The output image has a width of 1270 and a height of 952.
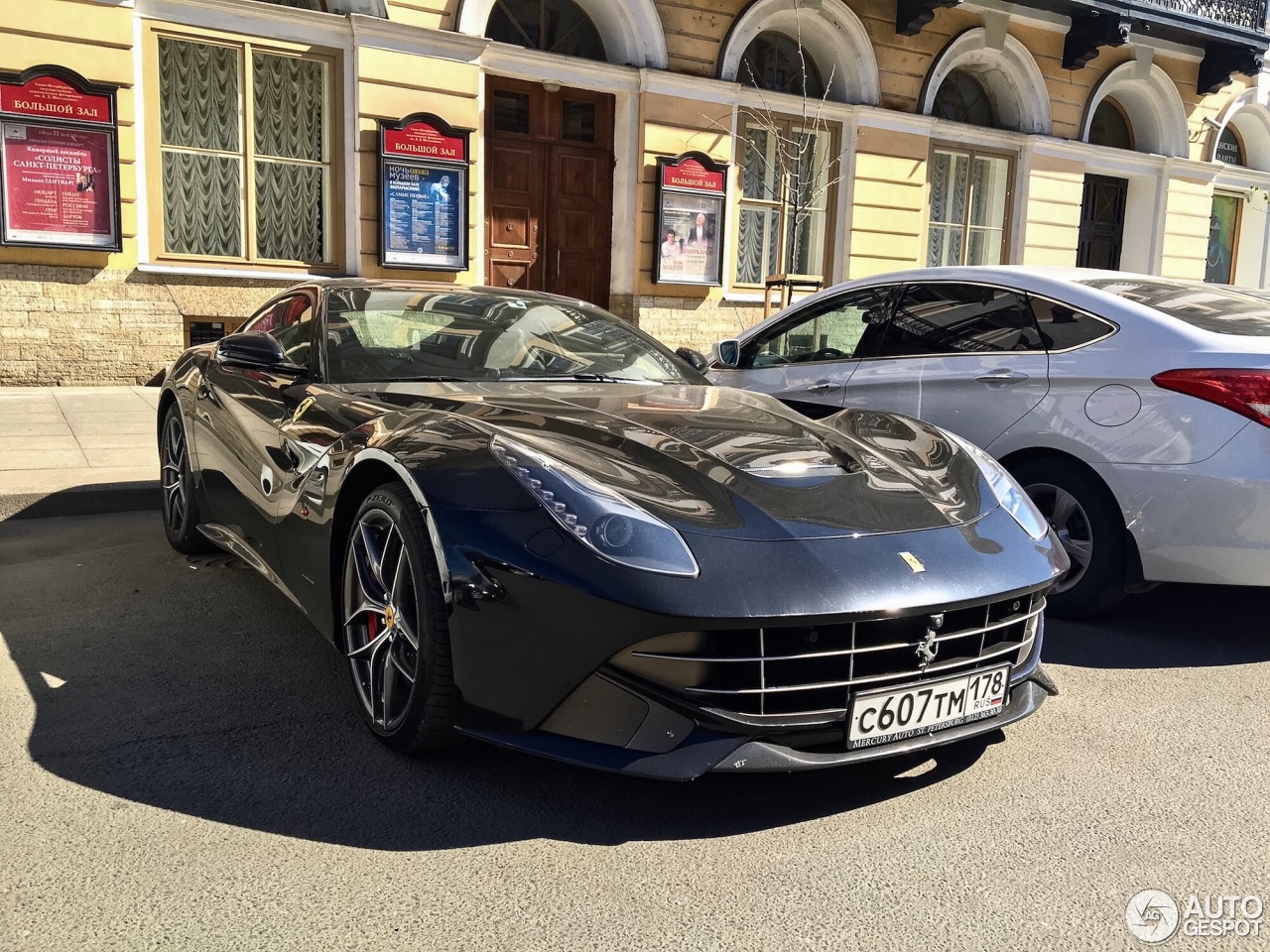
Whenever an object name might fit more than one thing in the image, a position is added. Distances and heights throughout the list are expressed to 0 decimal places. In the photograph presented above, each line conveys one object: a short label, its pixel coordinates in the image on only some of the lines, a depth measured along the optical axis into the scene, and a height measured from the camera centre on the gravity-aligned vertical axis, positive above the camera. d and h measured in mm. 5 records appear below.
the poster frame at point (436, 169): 11258 +1114
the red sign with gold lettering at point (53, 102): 9562 +1403
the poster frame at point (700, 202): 12984 +994
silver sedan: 4020 -387
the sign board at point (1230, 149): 19297 +2656
